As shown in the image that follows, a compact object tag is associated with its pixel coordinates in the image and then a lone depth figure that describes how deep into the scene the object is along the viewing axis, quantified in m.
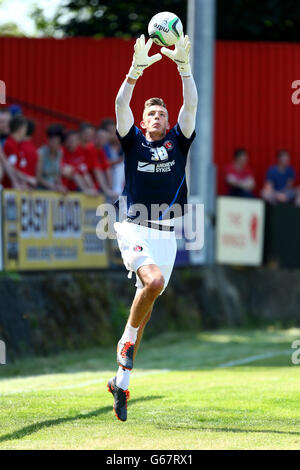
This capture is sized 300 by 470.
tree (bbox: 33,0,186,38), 26.53
